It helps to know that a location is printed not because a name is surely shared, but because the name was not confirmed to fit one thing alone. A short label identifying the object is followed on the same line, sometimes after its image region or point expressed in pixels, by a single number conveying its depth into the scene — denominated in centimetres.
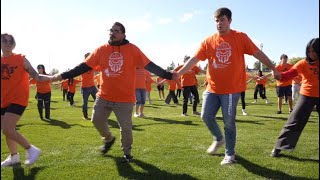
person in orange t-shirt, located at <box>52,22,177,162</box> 428
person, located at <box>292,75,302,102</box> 1184
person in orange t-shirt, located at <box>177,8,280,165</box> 408
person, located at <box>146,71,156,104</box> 1495
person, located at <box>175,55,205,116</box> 986
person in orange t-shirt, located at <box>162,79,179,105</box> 1571
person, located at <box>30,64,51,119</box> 961
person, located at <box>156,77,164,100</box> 2045
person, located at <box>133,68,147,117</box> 961
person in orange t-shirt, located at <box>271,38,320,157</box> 401
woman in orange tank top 309
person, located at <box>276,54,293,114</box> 935
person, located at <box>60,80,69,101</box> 1921
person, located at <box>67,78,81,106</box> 1449
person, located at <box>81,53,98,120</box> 929
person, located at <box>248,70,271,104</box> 1571
